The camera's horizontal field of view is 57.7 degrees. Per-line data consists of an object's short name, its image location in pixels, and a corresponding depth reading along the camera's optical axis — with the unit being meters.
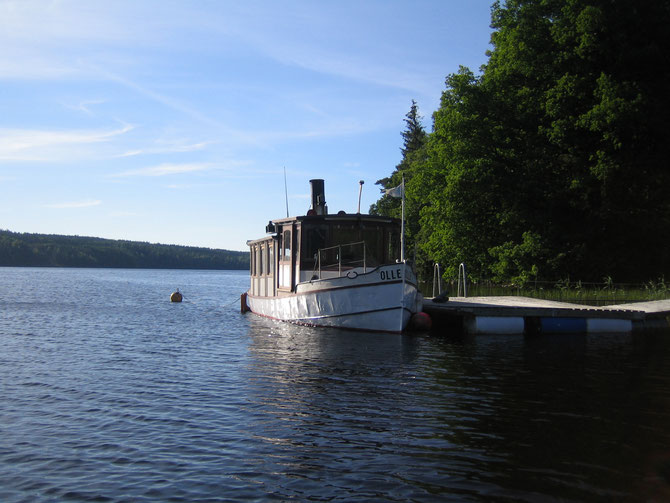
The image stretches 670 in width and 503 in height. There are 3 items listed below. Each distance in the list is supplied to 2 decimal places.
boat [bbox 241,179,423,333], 19.14
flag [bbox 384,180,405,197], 18.30
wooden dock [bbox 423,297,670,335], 19.83
